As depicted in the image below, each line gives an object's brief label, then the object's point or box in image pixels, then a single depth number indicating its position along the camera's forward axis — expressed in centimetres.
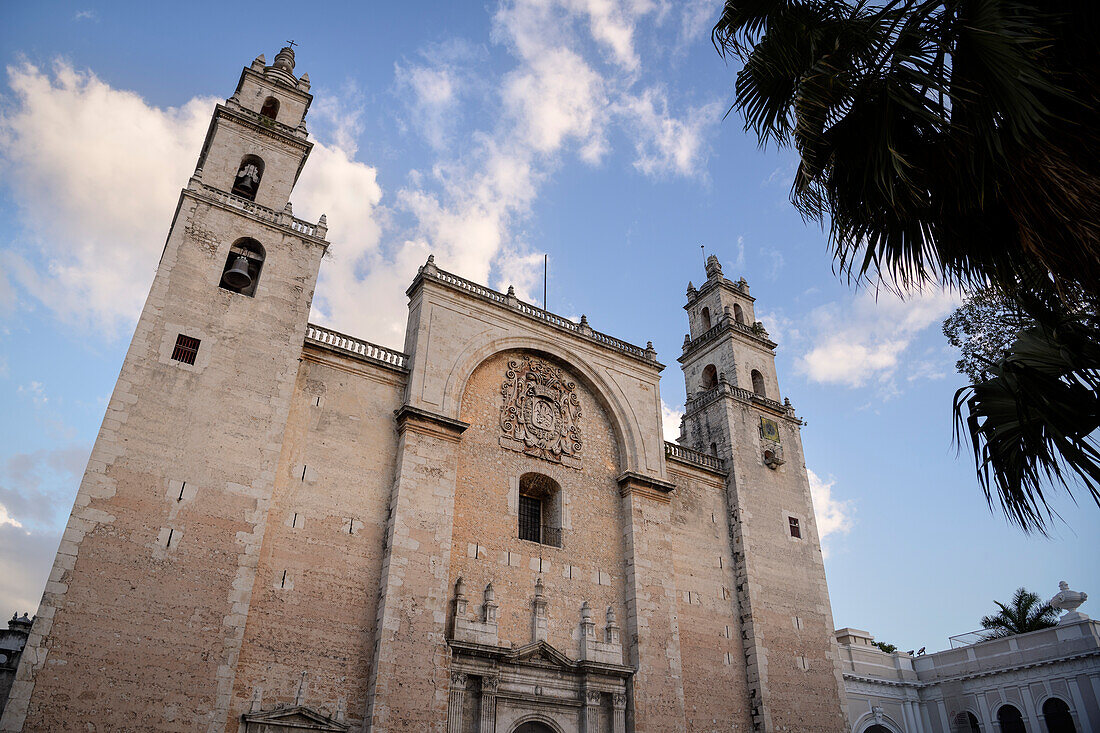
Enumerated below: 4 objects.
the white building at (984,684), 2102
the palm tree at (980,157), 506
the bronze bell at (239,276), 1605
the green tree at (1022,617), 2880
